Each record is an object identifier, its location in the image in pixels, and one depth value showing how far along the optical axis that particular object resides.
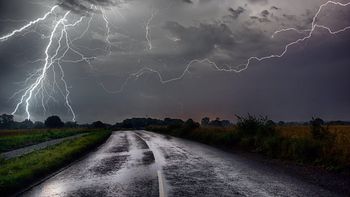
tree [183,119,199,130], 53.69
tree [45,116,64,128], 145.00
